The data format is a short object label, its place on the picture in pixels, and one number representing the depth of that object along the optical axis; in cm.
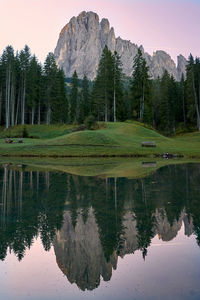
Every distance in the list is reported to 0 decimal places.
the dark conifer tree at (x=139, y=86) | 7038
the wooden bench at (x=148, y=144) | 3594
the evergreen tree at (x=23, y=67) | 6694
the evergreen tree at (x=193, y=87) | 6938
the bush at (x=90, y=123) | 4964
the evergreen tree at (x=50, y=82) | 6938
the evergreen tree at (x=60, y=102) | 7250
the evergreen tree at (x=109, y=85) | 6944
